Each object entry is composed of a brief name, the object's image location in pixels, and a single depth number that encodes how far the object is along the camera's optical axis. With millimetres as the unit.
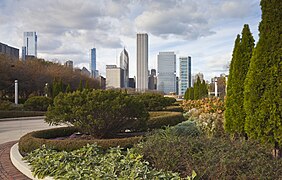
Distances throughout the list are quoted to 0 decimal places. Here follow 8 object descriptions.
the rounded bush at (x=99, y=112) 6078
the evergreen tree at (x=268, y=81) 4750
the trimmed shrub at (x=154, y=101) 14099
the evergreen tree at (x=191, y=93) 27781
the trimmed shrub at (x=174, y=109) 14633
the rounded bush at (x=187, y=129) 7155
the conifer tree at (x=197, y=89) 23247
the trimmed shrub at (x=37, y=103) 20438
